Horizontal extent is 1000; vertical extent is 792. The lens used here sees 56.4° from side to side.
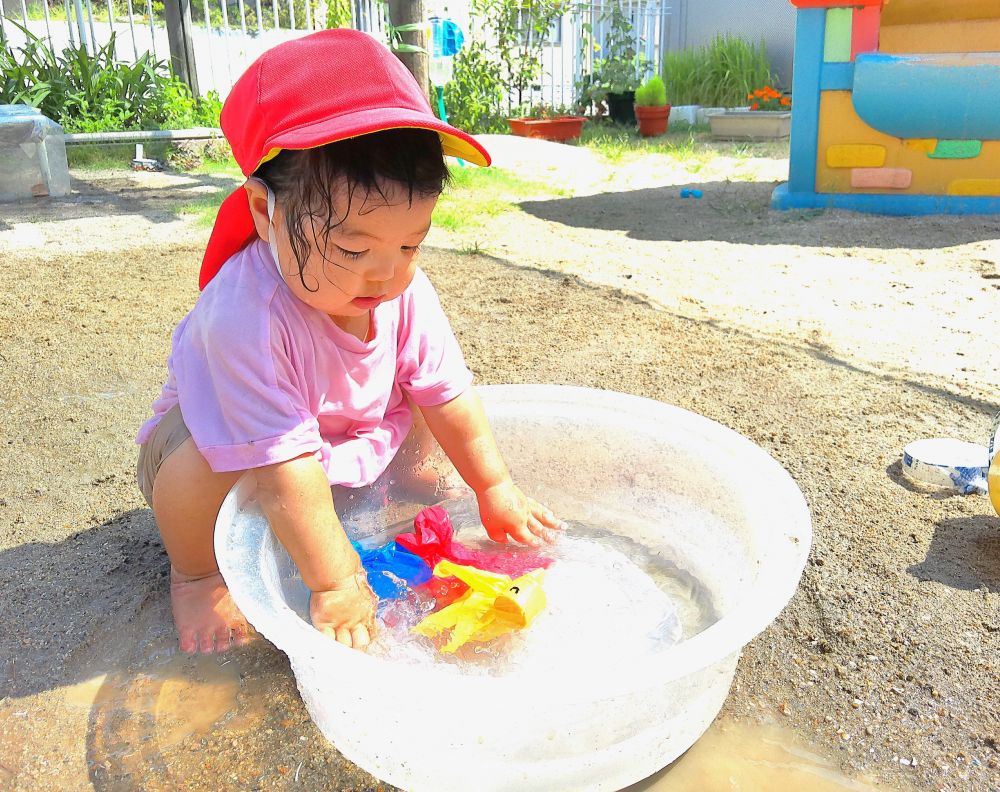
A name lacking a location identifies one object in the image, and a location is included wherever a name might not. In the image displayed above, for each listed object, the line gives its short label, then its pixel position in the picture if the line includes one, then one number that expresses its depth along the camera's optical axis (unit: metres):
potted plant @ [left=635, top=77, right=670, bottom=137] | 7.49
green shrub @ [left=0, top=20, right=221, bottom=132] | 5.70
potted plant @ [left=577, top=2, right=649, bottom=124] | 8.24
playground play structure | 3.67
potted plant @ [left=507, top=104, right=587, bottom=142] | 7.24
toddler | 1.13
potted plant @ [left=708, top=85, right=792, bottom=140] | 7.05
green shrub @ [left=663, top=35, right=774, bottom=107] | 8.71
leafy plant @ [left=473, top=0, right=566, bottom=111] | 7.86
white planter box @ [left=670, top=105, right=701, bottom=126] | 8.37
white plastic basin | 0.90
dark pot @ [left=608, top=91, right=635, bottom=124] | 8.19
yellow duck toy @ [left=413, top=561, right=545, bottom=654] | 1.30
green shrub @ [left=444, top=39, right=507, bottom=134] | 7.52
